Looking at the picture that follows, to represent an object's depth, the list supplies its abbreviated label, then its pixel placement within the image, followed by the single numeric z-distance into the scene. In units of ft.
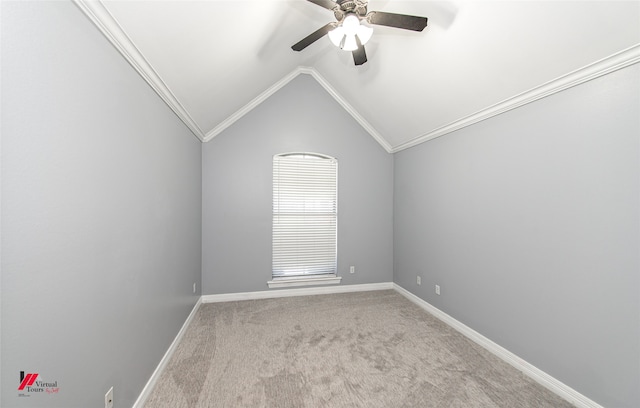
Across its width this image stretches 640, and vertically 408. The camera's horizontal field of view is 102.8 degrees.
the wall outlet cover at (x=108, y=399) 4.47
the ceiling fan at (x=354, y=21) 5.64
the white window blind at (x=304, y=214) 12.75
